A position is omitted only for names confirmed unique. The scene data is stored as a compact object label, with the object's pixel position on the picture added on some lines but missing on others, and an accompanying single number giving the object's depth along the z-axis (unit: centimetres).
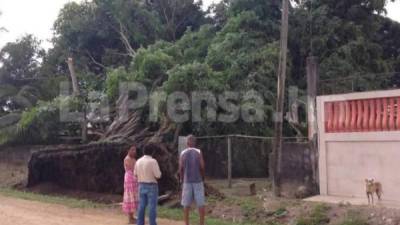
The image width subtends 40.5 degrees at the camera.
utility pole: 1303
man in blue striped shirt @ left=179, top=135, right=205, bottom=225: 929
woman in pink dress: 1089
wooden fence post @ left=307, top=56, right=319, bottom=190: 1318
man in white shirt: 939
